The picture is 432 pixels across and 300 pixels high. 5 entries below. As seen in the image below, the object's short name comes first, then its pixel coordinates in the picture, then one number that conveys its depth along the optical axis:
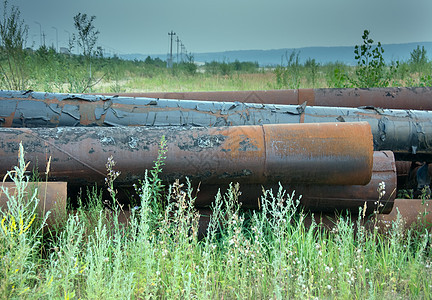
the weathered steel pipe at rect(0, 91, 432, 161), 4.04
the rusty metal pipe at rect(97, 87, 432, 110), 5.27
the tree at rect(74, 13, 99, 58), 9.72
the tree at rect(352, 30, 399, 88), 8.00
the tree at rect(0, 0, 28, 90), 8.23
